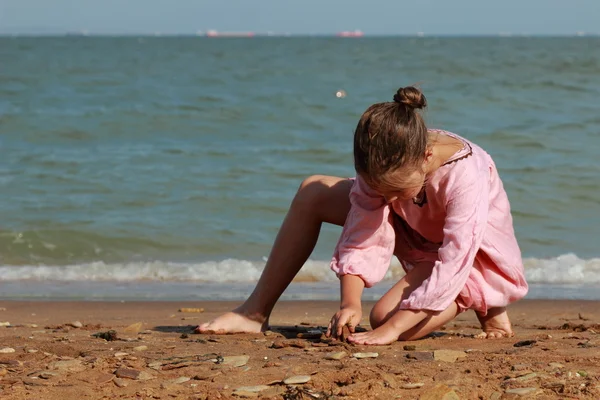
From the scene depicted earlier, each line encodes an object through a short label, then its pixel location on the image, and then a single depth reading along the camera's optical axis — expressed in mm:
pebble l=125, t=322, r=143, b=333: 3762
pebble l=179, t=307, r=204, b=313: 4715
